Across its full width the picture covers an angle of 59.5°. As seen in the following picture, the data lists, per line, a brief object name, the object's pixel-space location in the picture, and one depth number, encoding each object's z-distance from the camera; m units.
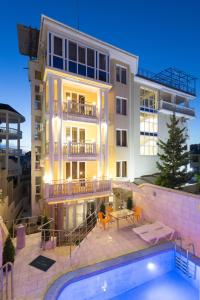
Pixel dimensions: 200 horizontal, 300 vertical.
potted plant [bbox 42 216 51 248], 9.11
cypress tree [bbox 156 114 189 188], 15.43
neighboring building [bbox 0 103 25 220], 14.85
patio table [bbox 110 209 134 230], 11.95
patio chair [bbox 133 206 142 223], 12.85
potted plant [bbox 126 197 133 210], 14.60
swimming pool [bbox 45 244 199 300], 6.77
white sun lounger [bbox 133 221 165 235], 10.47
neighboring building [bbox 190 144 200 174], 37.11
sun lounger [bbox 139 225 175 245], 9.73
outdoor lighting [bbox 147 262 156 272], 8.31
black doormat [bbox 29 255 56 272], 7.71
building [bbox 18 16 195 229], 13.00
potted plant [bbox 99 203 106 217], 13.75
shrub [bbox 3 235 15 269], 7.46
